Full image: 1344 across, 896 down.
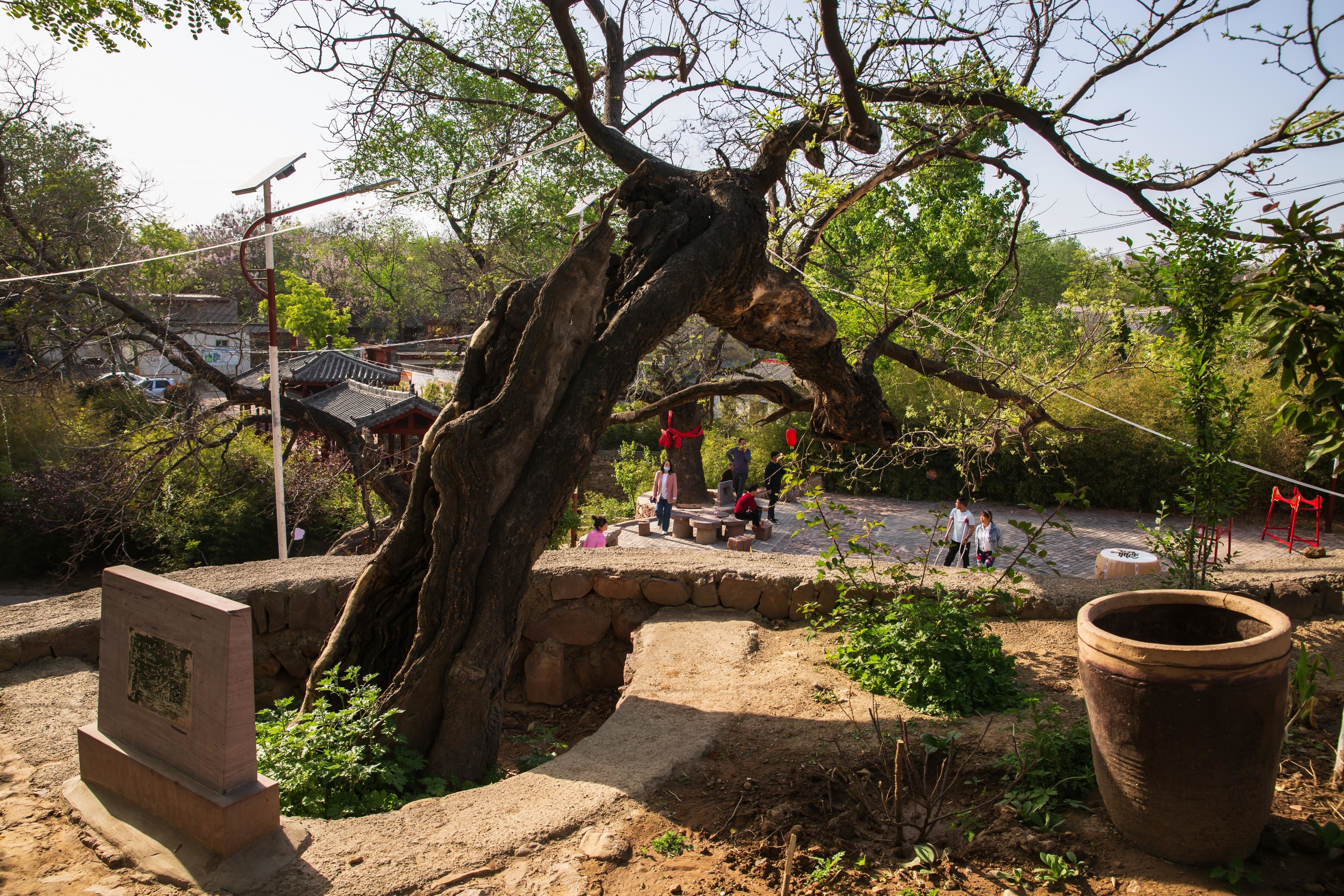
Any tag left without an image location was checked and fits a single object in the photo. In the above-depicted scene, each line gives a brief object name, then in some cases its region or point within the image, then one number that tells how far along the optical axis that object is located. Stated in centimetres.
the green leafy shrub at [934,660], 422
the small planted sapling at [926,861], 274
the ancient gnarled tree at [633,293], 397
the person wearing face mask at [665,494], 1411
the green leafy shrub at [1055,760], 313
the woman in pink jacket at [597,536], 1041
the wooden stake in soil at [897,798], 281
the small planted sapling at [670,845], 300
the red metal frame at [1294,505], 1130
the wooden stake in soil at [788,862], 246
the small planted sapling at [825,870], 274
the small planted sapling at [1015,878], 263
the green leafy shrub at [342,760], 339
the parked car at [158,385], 2130
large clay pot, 256
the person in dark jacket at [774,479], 1369
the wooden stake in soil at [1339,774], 306
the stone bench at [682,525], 1366
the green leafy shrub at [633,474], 1822
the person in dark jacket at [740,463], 1625
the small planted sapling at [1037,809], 290
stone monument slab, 291
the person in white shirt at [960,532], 948
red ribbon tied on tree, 1485
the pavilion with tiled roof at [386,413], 1464
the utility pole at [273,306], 725
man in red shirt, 1364
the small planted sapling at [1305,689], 345
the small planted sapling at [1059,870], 262
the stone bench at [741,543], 1157
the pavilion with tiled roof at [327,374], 2019
